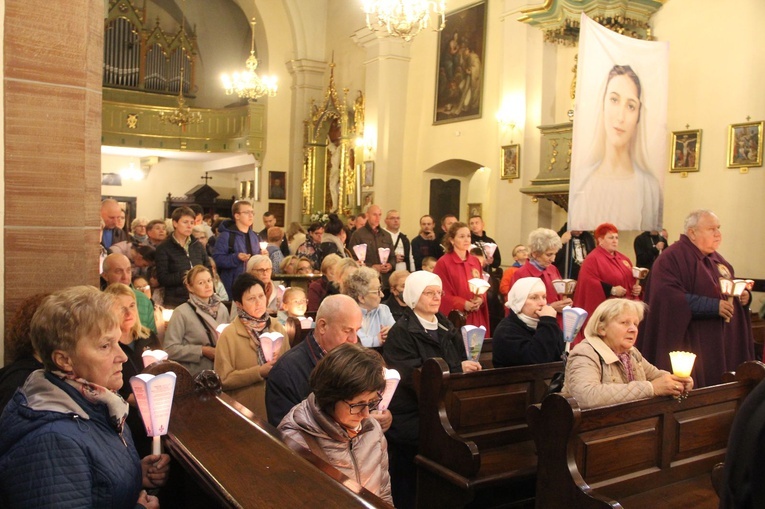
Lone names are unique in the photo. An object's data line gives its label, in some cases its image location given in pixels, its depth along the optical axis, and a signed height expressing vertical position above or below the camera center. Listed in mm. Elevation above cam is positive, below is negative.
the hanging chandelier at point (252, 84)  14602 +2661
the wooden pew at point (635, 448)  2941 -1032
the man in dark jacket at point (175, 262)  5855 -453
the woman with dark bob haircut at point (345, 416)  2250 -668
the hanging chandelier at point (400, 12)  8352 +2435
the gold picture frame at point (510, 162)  10297 +855
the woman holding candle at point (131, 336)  3340 -710
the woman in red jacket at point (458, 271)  5859 -457
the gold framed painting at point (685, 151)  8297 +889
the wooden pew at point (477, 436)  3525 -1156
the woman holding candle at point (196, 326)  4137 -706
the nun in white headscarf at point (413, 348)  3857 -731
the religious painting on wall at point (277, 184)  16484 +646
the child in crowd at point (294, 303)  5105 -664
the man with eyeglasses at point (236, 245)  6574 -329
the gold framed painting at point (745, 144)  7668 +920
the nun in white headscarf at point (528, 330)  3904 -629
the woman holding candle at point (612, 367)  3234 -694
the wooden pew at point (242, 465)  1861 -754
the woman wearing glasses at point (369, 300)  4480 -549
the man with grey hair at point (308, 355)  2945 -613
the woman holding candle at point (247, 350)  3615 -748
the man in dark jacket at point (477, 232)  8617 -168
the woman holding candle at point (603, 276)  5688 -436
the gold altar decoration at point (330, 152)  14750 +1348
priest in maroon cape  4805 -570
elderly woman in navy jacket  1711 -557
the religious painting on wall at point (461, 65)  11500 +2588
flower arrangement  14348 -83
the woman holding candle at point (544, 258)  5320 -285
